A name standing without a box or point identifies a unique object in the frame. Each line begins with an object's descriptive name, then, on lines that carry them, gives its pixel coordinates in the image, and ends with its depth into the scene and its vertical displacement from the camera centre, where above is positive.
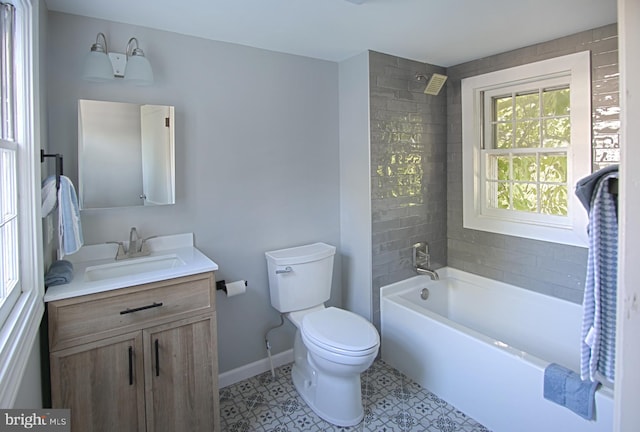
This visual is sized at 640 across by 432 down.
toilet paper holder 2.49 -0.47
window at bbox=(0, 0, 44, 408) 1.37 +0.12
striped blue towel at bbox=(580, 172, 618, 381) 1.19 -0.22
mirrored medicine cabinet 2.10 +0.31
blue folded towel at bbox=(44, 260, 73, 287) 1.72 -0.27
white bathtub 2.03 -0.87
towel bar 1.73 +0.20
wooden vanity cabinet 1.69 -0.66
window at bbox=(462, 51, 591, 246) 2.58 +0.41
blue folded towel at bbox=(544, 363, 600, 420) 1.79 -0.85
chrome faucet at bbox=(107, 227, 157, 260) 2.21 -0.21
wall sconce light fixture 2.04 +0.76
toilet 2.17 -0.71
